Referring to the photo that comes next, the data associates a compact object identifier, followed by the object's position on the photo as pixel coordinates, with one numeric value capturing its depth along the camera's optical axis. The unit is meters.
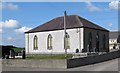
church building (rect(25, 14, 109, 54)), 34.17
